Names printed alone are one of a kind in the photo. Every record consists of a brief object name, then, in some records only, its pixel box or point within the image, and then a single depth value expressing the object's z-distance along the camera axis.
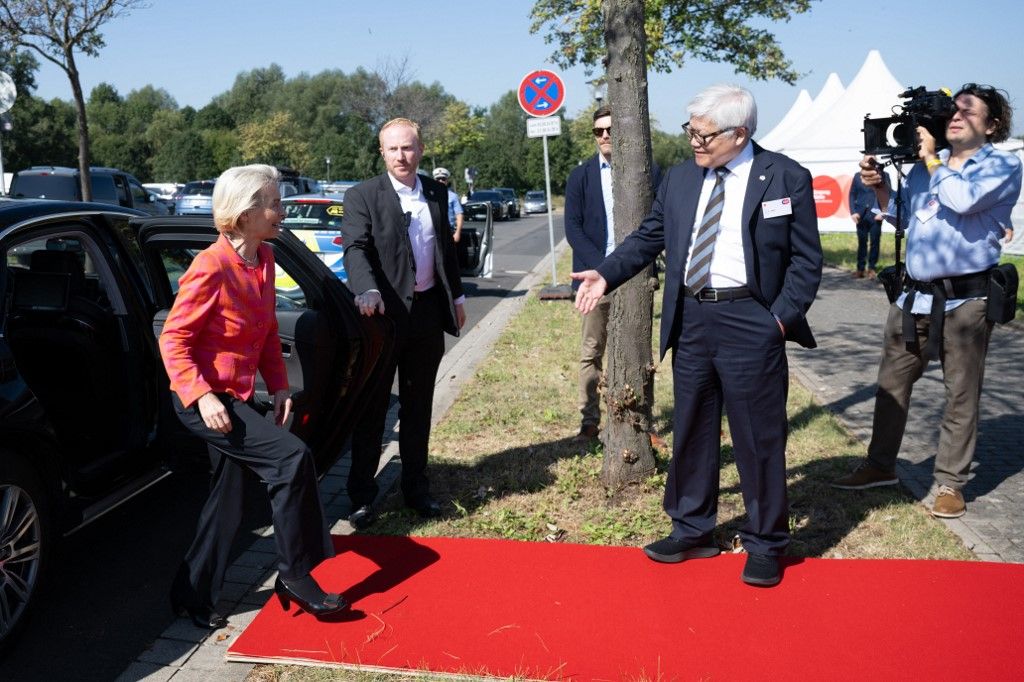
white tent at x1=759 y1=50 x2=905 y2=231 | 27.33
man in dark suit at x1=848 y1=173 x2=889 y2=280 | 15.27
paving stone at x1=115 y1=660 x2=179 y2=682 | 3.43
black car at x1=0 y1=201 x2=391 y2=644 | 4.23
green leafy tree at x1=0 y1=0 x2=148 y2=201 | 17.78
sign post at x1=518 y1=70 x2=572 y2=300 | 13.62
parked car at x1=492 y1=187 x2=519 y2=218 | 53.03
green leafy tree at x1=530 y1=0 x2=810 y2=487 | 5.00
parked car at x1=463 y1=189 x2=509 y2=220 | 49.31
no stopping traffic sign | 13.62
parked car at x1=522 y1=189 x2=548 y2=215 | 64.19
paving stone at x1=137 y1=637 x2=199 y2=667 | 3.56
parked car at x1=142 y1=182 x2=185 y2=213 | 47.24
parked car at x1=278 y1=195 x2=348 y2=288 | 12.30
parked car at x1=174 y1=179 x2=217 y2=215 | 27.82
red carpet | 3.40
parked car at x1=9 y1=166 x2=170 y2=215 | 21.31
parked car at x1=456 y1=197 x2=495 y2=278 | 15.27
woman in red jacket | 3.40
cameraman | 4.59
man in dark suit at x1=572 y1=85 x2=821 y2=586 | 3.85
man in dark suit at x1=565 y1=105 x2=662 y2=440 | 6.02
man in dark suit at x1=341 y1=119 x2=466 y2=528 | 4.62
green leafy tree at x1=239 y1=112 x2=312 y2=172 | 77.81
